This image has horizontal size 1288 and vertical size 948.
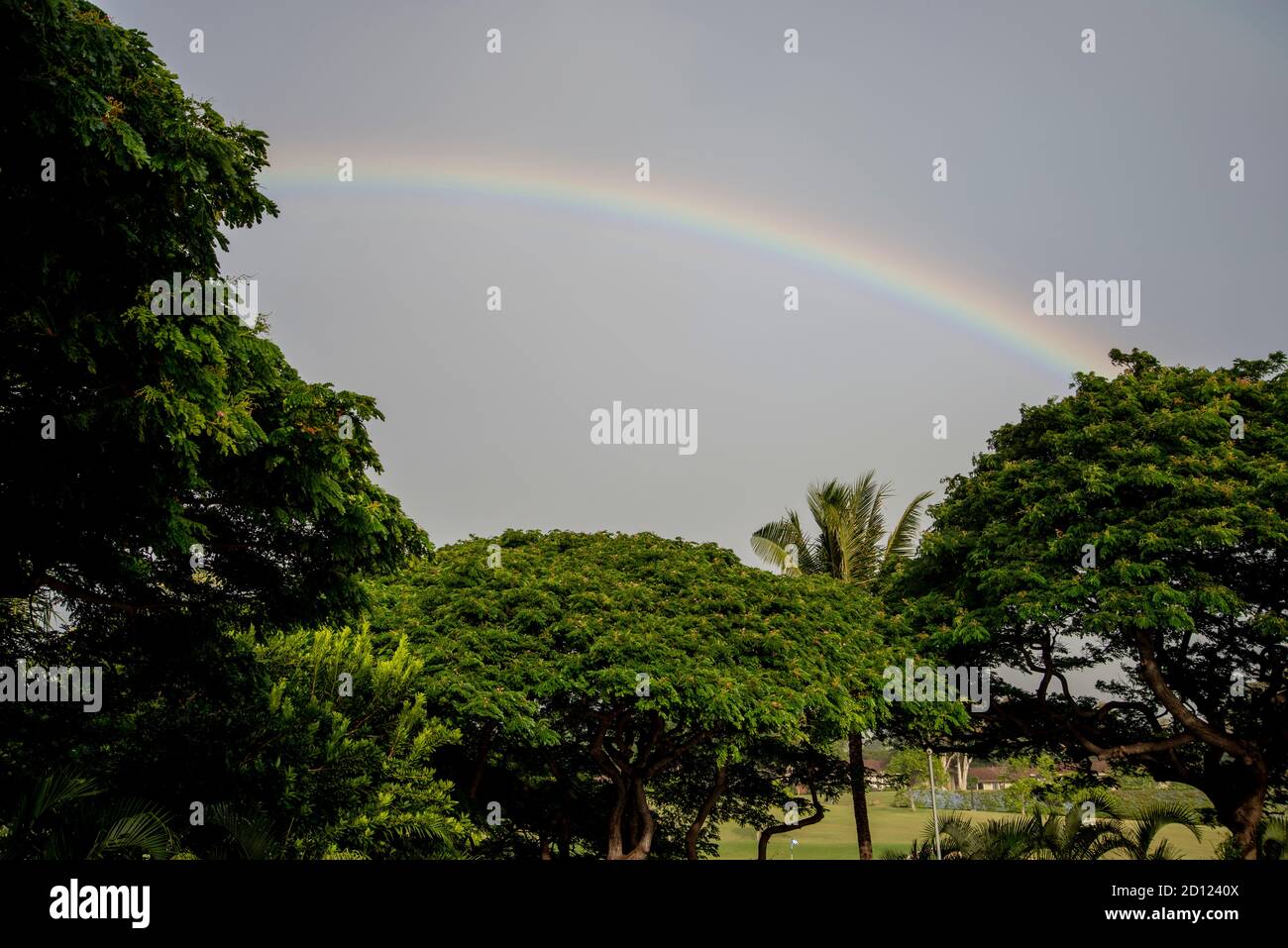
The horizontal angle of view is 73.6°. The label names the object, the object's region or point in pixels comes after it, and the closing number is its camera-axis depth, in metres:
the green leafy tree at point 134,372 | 7.27
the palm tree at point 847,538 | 25.05
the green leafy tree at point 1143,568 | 16.55
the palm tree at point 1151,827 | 15.60
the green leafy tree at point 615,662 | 15.99
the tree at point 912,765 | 41.45
